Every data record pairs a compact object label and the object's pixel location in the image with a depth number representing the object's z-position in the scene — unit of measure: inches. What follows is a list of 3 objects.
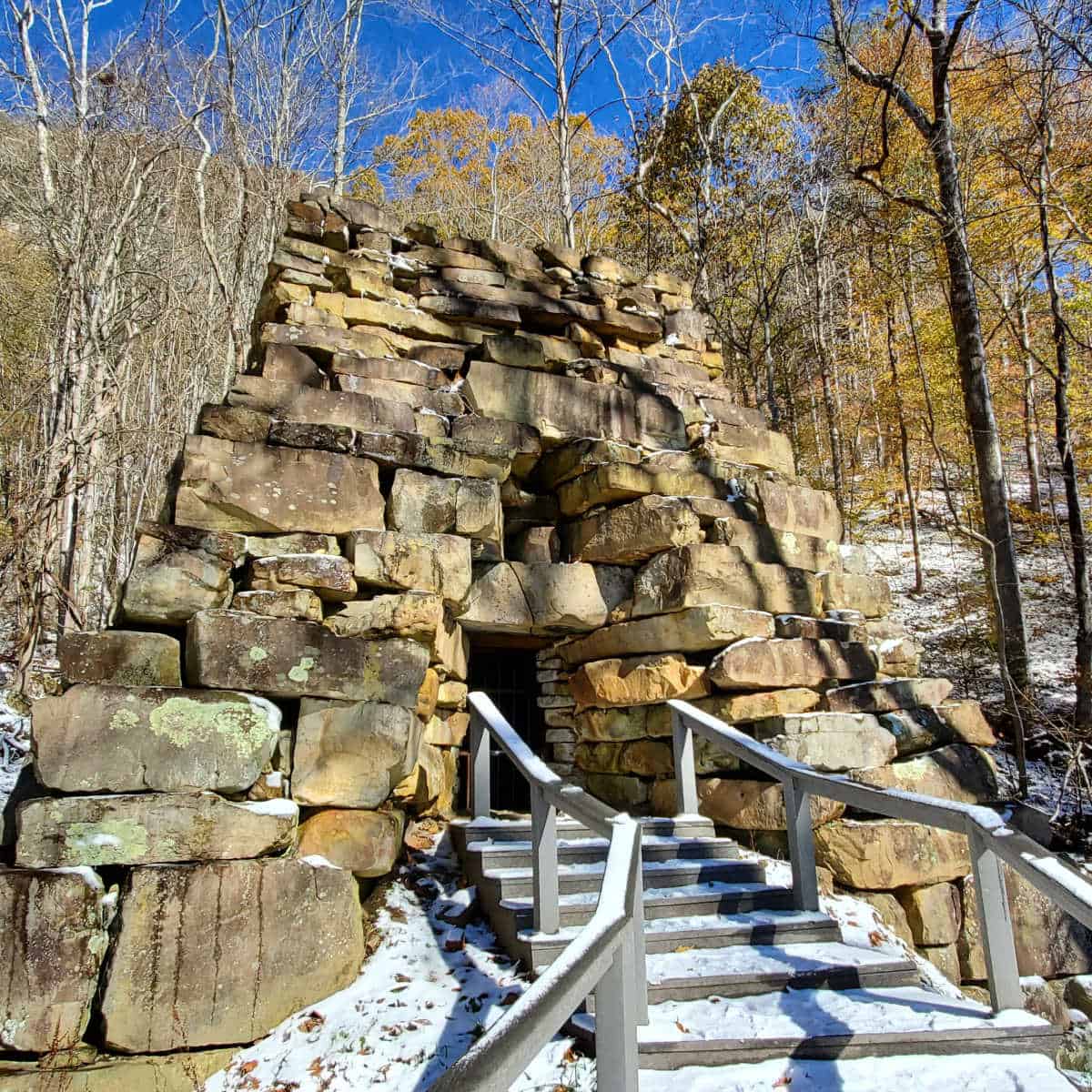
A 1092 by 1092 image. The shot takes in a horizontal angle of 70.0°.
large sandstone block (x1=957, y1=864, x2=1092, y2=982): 192.2
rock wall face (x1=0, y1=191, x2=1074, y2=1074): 139.7
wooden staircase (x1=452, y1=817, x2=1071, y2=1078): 121.3
